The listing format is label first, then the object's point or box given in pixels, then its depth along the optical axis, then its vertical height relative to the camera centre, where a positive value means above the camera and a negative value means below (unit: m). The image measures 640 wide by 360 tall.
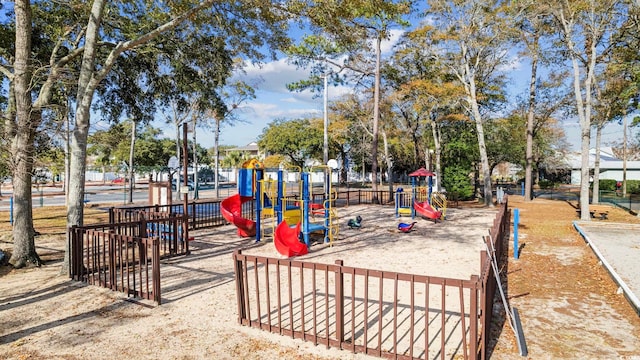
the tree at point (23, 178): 8.00 -0.08
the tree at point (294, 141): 45.00 +3.90
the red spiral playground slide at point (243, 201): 11.32 -0.89
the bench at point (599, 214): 16.80 -2.12
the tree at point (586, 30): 17.17 +6.79
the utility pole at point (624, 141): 33.31 +2.88
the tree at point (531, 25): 19.59 +8.18
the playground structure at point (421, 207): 15.80 -1.56
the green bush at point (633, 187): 36.22 -1.62
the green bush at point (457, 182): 27.17 -0.73
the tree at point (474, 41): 21.31 +7.82
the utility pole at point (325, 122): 22.98 +3.24
